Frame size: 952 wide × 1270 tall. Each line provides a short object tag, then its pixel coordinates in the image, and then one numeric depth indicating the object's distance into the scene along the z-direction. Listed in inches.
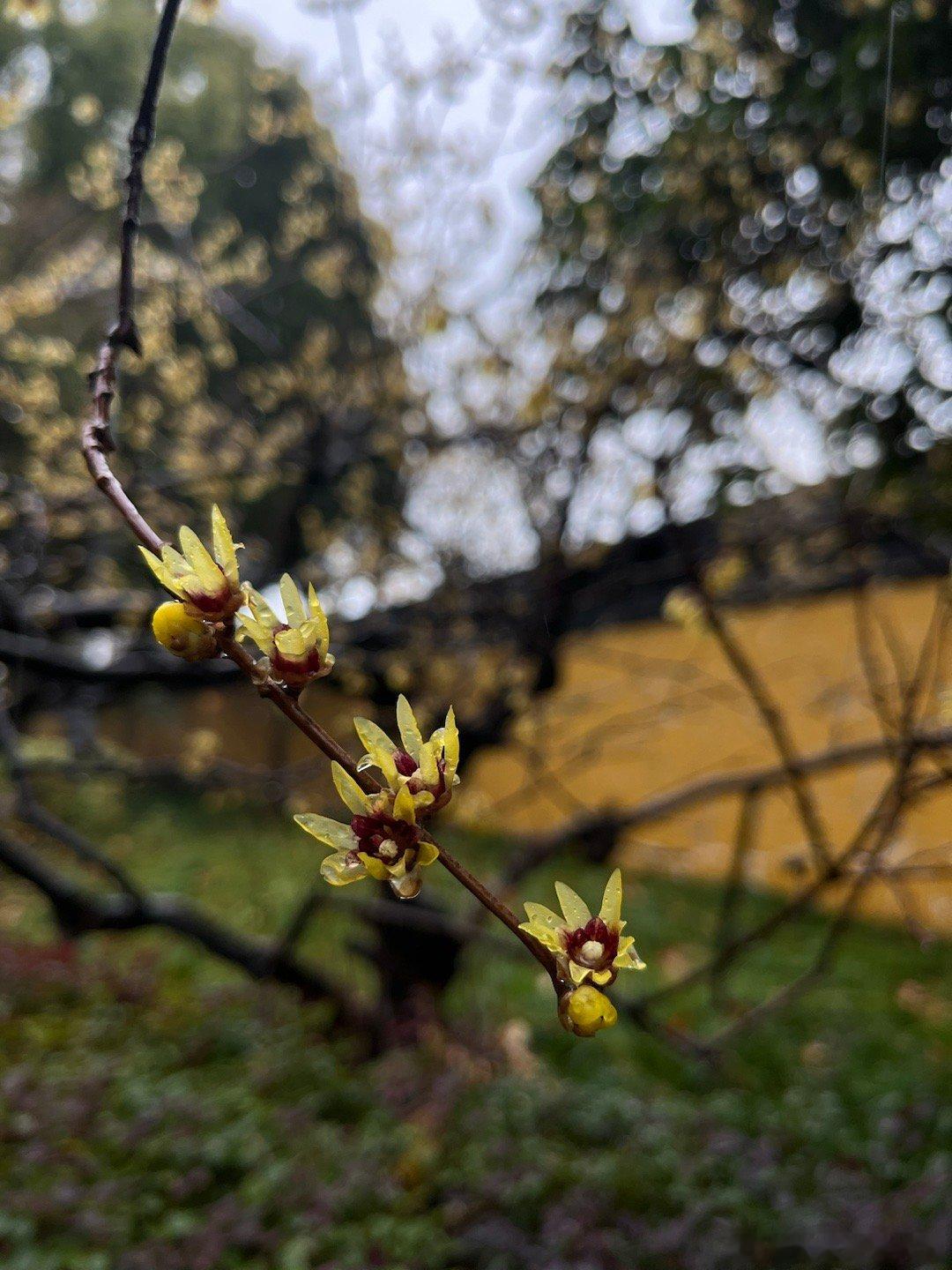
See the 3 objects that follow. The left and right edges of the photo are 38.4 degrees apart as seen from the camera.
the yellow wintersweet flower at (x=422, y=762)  7.9
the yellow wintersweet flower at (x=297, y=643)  8.0
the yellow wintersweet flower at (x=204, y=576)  7.8
